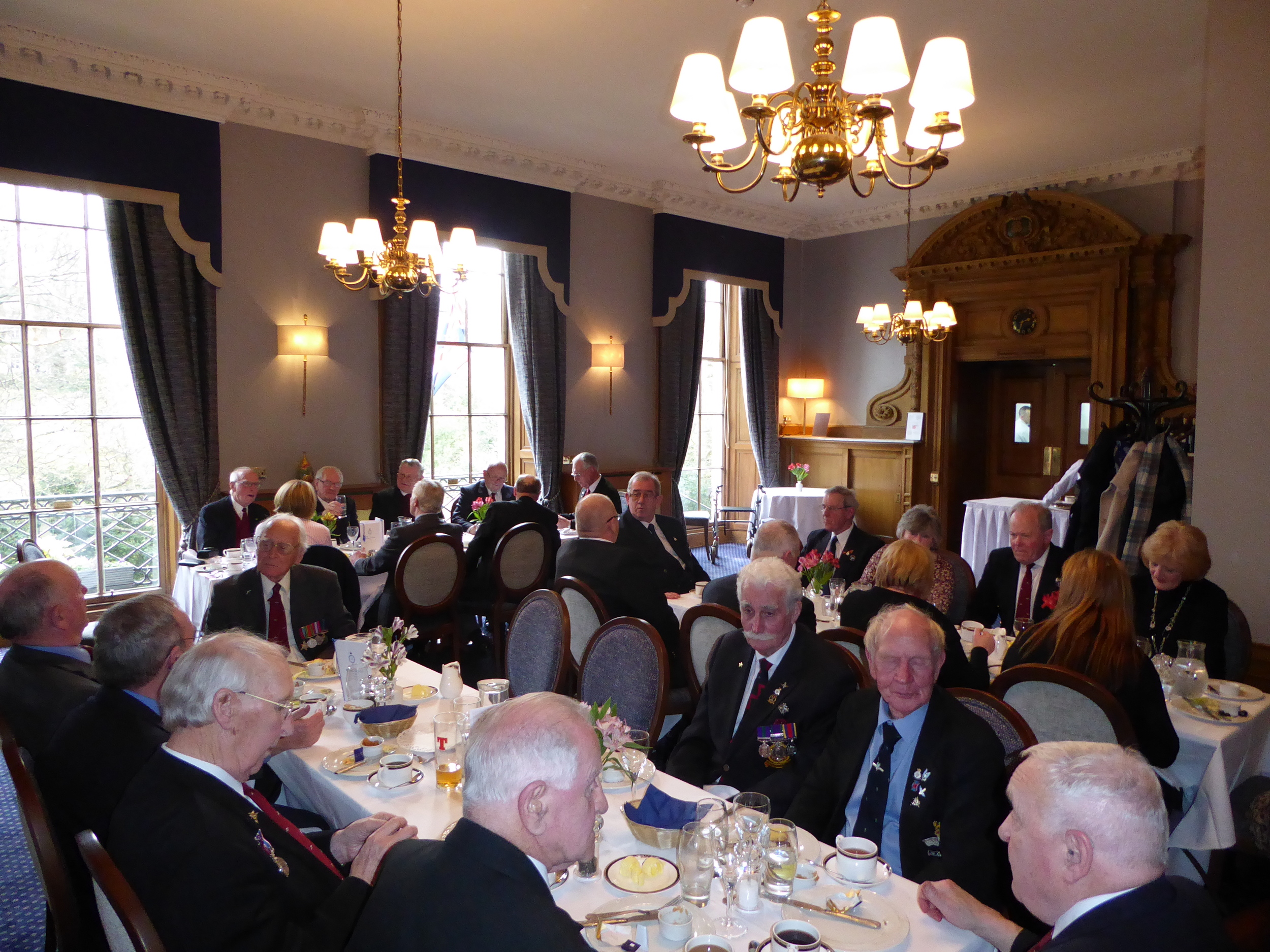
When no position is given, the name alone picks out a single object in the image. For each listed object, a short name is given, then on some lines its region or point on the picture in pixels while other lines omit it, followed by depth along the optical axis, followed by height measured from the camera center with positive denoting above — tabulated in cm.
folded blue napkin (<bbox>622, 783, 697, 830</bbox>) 198 -88
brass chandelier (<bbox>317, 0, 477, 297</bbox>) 499 +106
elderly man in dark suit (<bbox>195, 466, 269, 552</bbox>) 581 -62
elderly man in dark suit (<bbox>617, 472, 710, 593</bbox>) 538 -67
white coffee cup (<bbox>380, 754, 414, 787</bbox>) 229 -92
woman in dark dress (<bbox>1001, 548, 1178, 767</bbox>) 261 -67
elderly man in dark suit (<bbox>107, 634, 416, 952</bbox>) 161 -81
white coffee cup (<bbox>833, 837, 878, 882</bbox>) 184 -93
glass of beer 229 -90
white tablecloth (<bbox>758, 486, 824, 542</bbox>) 922 -81
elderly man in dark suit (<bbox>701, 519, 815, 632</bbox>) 384 -57
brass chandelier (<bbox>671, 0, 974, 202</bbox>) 304 +126
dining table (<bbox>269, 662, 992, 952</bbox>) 168 -97
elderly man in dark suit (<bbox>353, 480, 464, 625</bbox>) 523 -72
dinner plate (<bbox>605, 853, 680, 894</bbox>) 181 -96
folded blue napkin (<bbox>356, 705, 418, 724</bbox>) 265 -89
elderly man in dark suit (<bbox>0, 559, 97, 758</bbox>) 243 -69
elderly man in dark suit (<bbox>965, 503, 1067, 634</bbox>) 425 -72
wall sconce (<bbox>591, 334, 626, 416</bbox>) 912 +80
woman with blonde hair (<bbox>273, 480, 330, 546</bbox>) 504 -45
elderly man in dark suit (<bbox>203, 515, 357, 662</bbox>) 362 -74
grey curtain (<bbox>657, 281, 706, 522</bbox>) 974 +64
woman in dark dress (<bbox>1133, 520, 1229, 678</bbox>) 357 -67
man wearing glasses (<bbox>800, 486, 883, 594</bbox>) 514 -63
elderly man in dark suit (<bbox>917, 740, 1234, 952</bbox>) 130 -68
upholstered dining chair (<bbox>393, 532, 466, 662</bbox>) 513 -92
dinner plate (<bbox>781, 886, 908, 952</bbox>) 163 -97
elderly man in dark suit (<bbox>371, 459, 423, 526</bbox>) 709 -58
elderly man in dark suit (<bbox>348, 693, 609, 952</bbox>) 128 -67
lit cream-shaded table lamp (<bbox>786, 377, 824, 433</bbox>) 1095 +58
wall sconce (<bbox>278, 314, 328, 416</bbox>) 697 +71
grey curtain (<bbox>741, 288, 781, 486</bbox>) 1067 +67
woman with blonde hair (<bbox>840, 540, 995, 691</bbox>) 320 -58
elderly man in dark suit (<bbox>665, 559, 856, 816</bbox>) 261 -83
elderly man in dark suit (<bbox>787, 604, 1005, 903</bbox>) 209 -88
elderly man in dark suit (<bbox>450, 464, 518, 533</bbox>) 740 -55
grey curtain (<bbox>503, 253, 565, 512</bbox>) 847 +72
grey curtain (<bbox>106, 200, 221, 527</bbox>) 624 +60
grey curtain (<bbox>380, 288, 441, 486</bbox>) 755 +50
